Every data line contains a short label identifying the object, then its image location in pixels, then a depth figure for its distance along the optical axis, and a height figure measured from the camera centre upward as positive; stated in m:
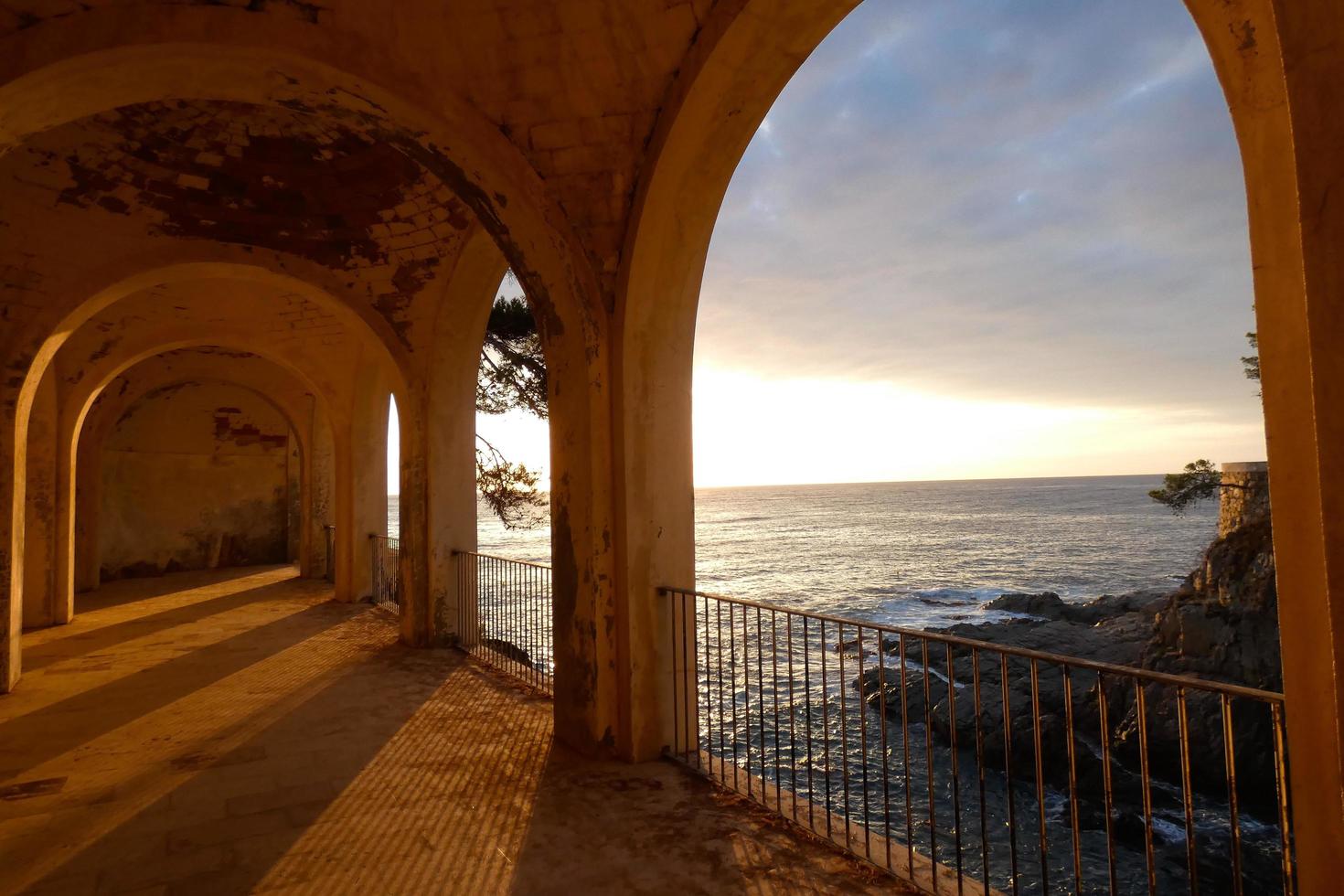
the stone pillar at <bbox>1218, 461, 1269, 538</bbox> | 11.42 -0.53
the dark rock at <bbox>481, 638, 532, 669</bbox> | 6.70 -1.70
